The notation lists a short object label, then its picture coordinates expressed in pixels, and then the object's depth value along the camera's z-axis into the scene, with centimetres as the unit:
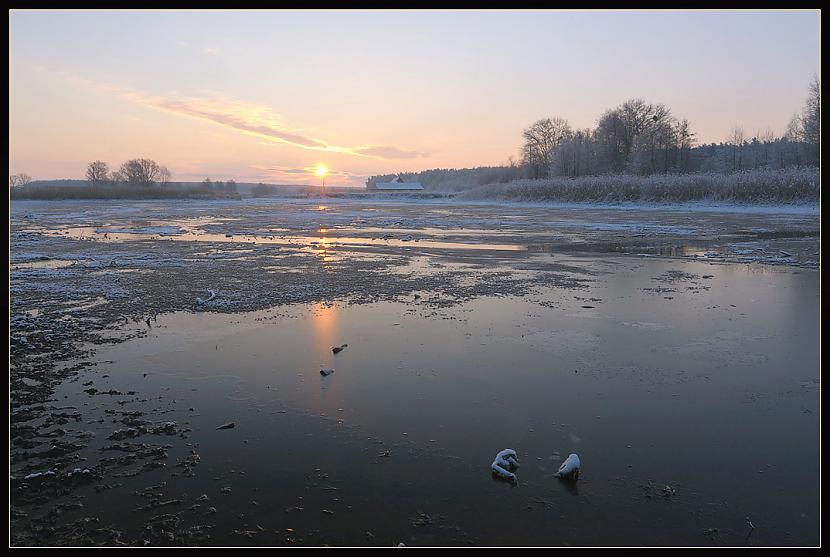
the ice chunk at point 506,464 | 387
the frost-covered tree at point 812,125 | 5666
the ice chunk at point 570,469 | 387
